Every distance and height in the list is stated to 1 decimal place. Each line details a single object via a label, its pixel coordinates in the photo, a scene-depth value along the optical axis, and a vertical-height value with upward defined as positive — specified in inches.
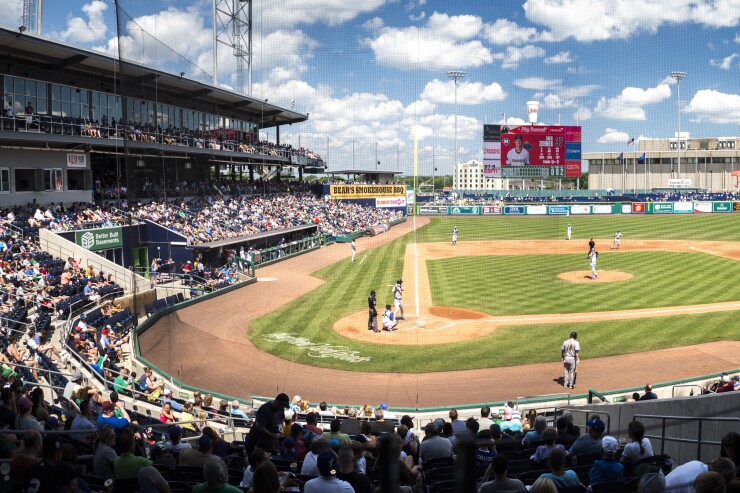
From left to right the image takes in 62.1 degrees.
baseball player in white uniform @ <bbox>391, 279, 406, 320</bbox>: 767.1 -113.8
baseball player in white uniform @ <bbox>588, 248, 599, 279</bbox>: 1017.3 -85.3
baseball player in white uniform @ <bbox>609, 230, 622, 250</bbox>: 1470.0 -87.1
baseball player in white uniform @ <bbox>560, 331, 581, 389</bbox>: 522.9 -132.6
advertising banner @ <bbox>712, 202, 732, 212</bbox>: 2608.3 -8.1
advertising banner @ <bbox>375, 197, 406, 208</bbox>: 2209.3 +24.6
